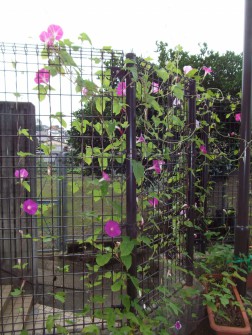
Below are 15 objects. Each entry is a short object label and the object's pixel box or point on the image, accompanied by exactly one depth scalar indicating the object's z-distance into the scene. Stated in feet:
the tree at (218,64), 16.89
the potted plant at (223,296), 7.63
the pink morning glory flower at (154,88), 6.69
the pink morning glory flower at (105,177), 5.66
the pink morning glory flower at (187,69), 7.63
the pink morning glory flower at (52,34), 5.13
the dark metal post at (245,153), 8.18
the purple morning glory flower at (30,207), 6.02
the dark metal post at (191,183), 8.54
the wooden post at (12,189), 8.87
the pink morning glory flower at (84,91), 5.64
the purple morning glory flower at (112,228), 5.77
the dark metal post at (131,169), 5.87
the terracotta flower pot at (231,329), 7.43
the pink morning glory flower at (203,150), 9.47
